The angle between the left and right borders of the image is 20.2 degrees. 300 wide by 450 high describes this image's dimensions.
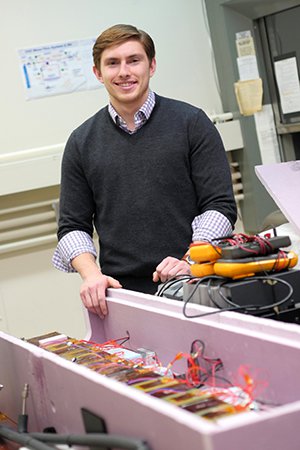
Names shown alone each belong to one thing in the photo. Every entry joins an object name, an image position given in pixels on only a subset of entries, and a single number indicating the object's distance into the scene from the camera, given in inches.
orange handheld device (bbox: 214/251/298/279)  71.3
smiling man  100.8
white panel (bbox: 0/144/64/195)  151.4
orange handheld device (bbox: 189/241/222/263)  74.5
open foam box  47.3
